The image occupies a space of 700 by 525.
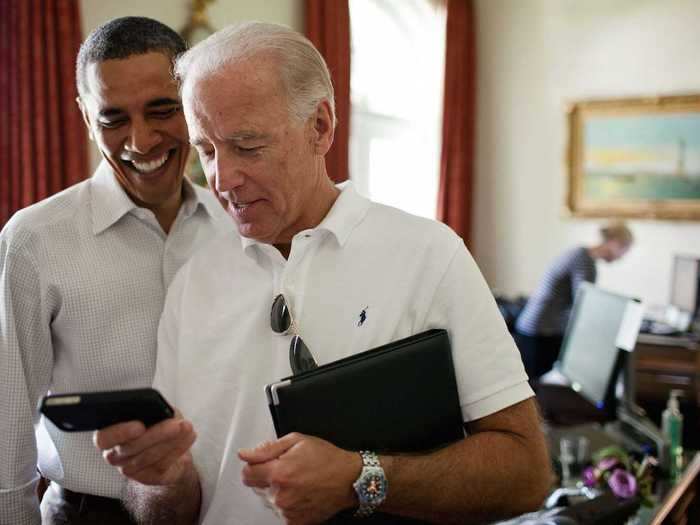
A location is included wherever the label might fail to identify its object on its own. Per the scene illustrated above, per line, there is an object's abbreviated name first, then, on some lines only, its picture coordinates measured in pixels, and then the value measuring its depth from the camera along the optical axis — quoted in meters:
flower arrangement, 2.25
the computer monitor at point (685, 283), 4.80
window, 5.45
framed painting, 5.52
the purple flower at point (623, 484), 2.24
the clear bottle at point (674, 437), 2.49
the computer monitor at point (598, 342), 2.63
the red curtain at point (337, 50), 4.31
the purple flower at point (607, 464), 2.34
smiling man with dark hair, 1.41
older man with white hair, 1.21
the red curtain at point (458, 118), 5.94
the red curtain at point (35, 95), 2.72
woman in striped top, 4.62
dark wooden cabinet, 4.52
